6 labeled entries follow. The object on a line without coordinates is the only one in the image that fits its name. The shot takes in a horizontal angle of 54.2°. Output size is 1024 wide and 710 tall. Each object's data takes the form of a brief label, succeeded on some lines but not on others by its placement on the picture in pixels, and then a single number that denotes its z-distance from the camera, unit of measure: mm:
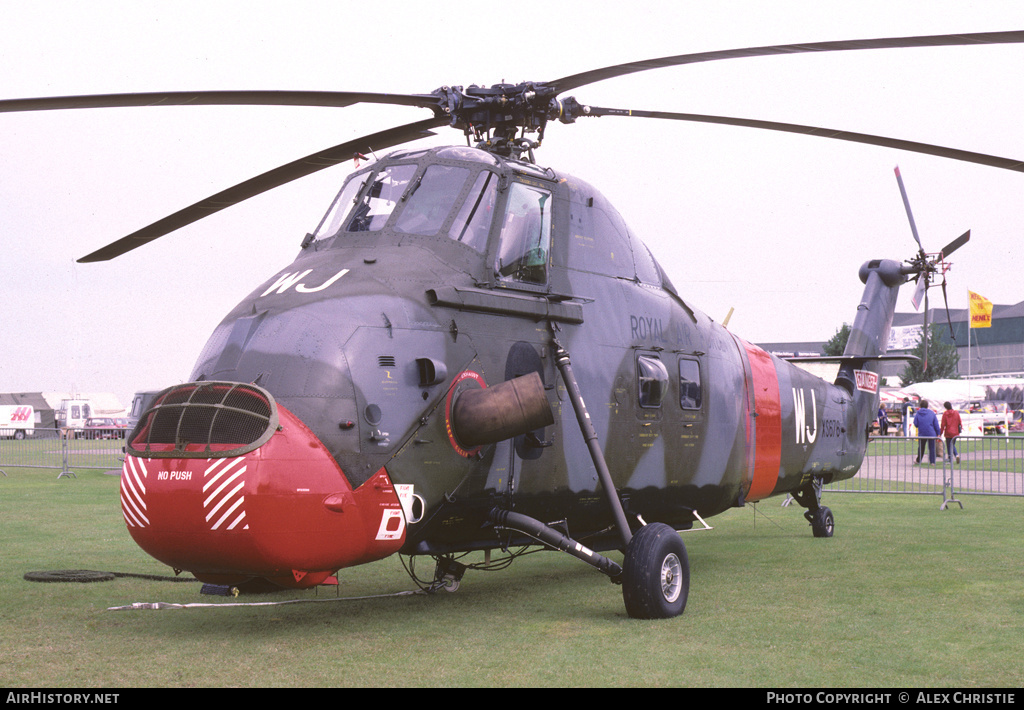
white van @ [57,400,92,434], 72000
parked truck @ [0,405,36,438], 71062
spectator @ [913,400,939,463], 29344
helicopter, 7070
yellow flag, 55688
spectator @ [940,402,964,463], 27808
